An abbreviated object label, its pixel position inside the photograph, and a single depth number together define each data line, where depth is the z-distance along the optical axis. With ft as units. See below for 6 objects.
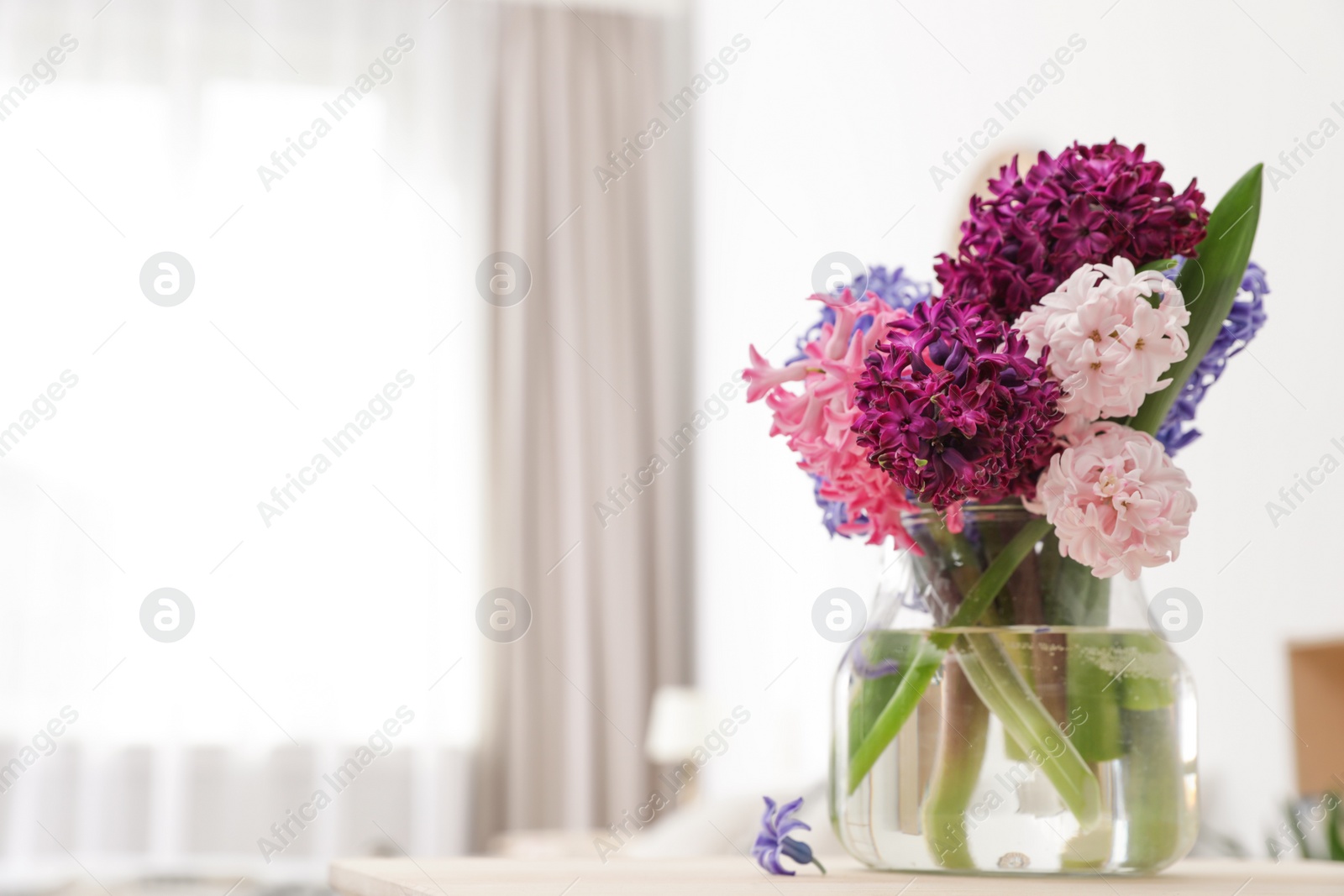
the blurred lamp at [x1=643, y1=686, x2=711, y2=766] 18.28
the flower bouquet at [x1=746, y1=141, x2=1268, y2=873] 4.21
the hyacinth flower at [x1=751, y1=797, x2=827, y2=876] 4.46
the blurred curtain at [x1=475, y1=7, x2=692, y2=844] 20.42
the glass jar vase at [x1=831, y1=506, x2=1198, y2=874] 4.29
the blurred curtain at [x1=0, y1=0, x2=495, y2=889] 18.83
